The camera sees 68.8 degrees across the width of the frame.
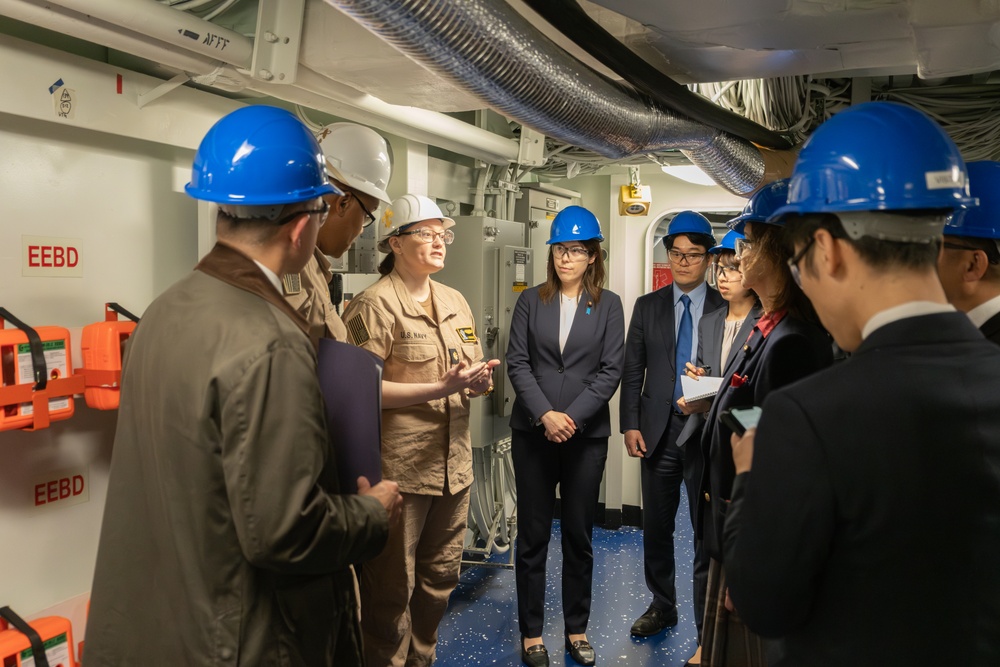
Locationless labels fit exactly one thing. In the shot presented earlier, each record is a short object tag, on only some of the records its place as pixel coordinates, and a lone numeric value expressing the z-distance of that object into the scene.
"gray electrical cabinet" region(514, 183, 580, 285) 4.25
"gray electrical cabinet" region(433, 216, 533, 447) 3.60
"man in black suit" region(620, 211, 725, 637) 3.14
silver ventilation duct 1.42
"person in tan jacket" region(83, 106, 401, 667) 1.16
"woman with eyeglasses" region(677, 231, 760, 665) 2.75
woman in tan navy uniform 2.49
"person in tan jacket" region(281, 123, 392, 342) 1.96
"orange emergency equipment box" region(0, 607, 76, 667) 1.95
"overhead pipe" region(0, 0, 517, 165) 1.74
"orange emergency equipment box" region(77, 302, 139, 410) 2.11
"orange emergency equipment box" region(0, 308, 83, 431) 1.91
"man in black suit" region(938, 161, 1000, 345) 1.44
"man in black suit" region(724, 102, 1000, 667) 0.92
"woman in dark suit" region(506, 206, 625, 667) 2.97
